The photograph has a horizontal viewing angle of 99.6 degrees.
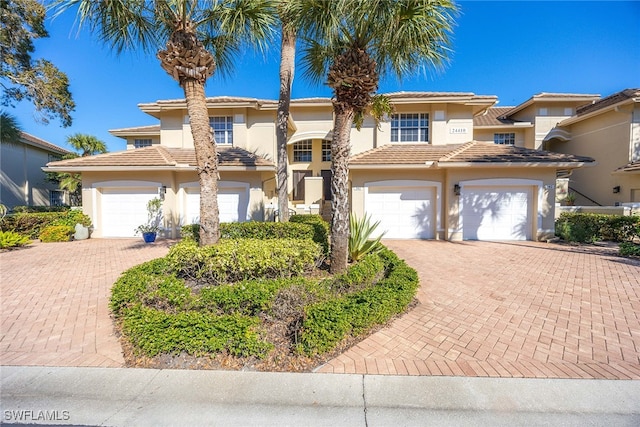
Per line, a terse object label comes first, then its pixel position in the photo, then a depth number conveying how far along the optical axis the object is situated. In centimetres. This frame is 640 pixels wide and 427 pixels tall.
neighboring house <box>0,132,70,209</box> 1816
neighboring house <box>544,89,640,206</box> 1569
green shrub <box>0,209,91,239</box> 1272
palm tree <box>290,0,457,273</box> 582
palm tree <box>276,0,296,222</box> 995
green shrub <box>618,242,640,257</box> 896
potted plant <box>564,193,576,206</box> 1700
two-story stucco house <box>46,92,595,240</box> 1198
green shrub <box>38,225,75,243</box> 1240
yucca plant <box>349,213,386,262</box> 722
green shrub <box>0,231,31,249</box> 1062
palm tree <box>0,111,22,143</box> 1407
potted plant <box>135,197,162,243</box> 1219
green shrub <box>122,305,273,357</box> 354
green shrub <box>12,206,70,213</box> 1639
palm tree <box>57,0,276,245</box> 637
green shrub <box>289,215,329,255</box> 741
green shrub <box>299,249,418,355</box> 363
